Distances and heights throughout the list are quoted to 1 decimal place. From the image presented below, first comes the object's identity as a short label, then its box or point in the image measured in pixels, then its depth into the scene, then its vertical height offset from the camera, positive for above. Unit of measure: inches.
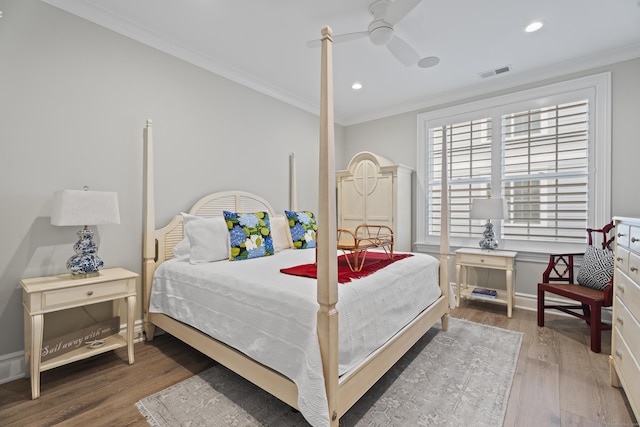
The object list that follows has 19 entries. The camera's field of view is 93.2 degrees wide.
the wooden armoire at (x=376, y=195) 158.9 +9.7
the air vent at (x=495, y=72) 130.8 +62.9
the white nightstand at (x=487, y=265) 128.3 -22.9
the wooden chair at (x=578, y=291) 96.1 -27.0
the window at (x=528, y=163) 123.9 +23.7
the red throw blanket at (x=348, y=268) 75.5 -15.6
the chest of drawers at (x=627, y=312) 61.1 -22.2
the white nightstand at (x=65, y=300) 72.6 -23.3
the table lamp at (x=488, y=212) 132.7 +0.5
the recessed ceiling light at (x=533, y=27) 99.2 +62.6
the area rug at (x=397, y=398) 65.3 -44.6
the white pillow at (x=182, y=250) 105.1 -13.3
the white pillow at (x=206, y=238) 99.0 -9.0
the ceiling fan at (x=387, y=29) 79.1 +53.4
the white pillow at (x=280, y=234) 127.1 -9.2
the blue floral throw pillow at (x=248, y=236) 104.7 -8.6
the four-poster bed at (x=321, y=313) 54.1 -25.2
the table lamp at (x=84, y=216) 78.7 -1.3
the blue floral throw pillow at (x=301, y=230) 130.6 -7.8
